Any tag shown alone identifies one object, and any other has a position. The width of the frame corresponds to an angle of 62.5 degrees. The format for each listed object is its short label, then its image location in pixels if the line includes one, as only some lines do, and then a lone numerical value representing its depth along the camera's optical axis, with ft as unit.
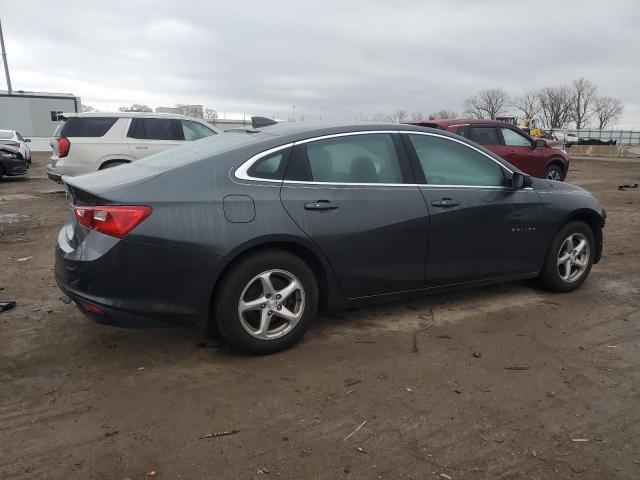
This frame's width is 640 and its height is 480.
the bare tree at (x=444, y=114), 277.11
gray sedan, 10.73
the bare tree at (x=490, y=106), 321.11
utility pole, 107.79
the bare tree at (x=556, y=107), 317.13
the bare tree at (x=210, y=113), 181.58
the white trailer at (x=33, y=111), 106.32
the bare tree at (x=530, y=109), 321.32
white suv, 32.78
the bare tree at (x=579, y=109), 317.42
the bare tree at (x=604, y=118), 324.80
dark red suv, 36.86
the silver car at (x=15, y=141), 51.39
